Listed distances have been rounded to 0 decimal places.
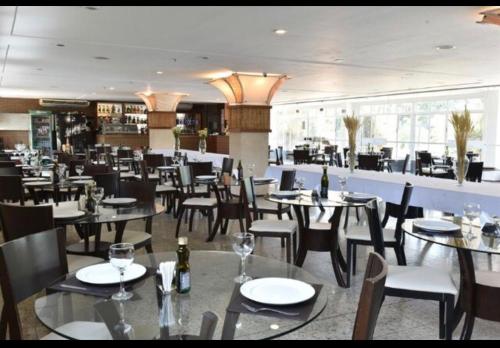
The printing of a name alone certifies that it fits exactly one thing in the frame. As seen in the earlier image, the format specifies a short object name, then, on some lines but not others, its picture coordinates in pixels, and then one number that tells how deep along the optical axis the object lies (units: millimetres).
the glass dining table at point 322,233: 3987
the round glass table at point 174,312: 1529
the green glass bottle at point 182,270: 1845
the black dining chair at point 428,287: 2678
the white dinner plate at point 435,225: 2885
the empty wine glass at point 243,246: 2021
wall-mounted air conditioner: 17406
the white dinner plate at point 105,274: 1919
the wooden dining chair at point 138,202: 3779
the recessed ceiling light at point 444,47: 5734
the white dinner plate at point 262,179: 5977
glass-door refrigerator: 17594
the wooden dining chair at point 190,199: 5789
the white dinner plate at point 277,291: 1711
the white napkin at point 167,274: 1735
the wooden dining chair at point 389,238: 3855
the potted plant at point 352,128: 6016
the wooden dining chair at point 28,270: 1915
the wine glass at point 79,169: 5948
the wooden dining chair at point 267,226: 4297
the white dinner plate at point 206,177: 6336
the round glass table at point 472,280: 2578
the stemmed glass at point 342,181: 4692
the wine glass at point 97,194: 3496
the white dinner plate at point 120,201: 3803
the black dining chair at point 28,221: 3064
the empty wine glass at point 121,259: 1771
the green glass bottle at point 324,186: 4383
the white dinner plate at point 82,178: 5658
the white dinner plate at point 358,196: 4171
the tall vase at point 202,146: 10570
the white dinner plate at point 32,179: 5786
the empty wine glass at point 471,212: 3029
